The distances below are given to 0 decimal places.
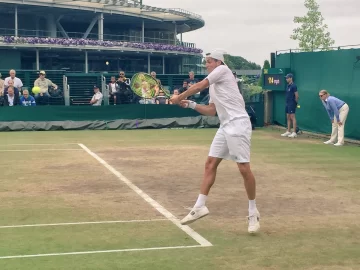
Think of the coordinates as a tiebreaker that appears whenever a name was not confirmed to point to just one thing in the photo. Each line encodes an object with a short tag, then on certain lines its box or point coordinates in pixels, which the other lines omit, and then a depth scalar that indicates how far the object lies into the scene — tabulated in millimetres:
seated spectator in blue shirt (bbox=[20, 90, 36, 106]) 23438
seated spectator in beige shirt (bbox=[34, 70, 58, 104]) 24875
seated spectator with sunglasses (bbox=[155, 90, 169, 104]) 24819
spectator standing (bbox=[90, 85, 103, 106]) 25812
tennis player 7617
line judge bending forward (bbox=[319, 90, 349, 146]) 18078
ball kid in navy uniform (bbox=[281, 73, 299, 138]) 20438
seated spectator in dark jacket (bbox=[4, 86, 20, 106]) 23078
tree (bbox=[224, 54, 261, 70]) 126188
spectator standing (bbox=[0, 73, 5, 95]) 23438
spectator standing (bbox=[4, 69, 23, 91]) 23609
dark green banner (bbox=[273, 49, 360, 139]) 19156
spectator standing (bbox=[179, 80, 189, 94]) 24745
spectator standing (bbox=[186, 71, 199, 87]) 25438
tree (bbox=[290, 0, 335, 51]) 57812
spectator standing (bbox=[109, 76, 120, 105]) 25531
